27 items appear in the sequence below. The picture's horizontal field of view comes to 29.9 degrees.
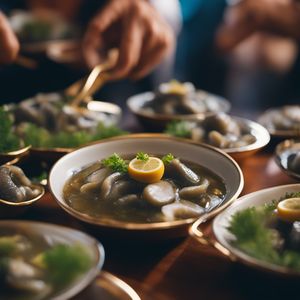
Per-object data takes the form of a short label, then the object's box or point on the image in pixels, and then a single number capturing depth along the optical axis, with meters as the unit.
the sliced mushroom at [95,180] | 0.68
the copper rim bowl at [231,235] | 0.51
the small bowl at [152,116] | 0.95
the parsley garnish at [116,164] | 0.68
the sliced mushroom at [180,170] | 0.68
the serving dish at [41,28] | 1.25
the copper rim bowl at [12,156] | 0.73
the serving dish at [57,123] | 0.81
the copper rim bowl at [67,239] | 0.49
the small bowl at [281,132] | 0.91
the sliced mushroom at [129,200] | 0.64
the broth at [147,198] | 0.62
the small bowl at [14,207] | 0.65
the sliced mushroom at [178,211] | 0.61
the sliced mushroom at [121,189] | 0.65
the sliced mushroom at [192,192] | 0.66
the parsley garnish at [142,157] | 0.66
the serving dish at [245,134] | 0.79
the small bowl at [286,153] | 0.75
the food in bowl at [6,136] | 0.76
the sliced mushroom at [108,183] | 0.65
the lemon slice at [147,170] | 0.65
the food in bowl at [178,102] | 0.99
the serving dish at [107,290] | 0.51
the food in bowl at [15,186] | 0.65
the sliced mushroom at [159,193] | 0.62
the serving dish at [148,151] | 0.58
